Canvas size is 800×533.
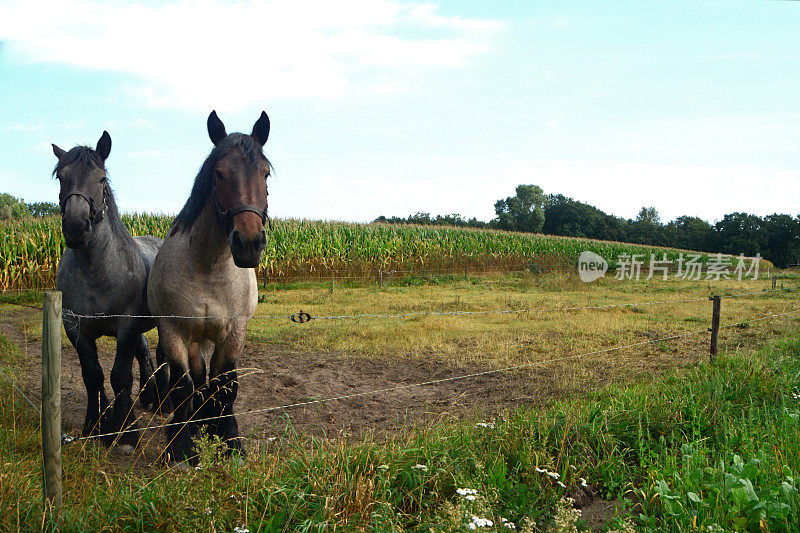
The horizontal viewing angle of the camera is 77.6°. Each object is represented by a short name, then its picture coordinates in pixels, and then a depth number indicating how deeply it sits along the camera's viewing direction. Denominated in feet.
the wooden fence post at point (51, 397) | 7.45
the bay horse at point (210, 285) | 10.35
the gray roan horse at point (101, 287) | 12.47
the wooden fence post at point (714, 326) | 19.87
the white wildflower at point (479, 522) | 6.89
